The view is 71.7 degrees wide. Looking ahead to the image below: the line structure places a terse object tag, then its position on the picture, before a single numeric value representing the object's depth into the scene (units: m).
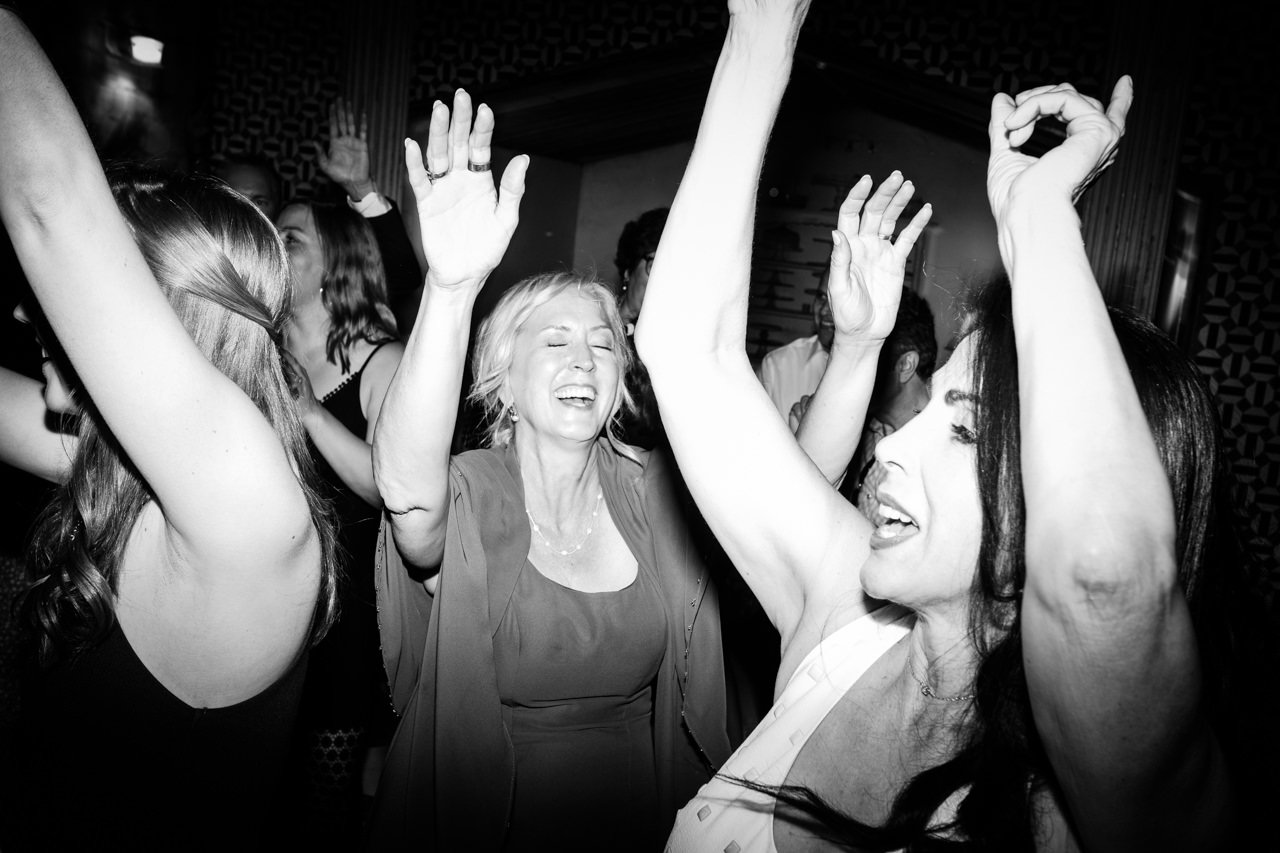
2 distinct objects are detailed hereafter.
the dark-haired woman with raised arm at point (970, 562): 0.68
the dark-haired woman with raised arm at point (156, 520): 0.88
